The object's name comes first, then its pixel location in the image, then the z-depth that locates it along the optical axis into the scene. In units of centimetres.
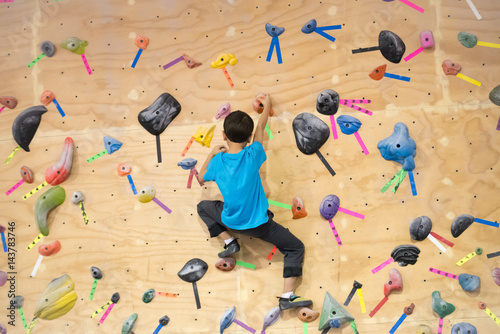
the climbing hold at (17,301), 293
